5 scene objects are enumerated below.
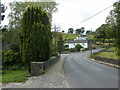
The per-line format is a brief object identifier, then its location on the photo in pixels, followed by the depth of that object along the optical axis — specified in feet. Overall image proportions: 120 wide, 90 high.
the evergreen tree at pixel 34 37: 47.34
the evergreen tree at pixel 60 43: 185.61
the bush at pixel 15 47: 69.93
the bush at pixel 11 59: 60.54
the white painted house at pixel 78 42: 272.35
